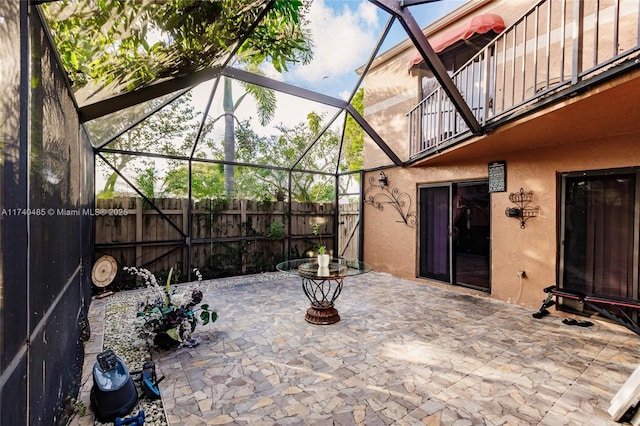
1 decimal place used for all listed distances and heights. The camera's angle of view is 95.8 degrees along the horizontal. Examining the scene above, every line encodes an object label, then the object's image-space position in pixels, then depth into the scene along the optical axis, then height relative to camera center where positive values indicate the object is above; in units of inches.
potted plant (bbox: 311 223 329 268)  153.5 -28.1
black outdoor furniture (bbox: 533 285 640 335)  124.6 -43.7
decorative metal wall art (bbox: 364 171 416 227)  247.8 +9.3
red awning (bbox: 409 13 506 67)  179.9 +114.1
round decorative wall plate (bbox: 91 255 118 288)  183.9 -41.3
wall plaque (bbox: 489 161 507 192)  186.4 +21.3
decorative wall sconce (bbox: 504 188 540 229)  174.4 +0.5
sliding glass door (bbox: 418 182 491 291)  205.6 -19.1
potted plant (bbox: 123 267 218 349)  116.6 -45.4
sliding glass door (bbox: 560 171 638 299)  143.4 -13.2
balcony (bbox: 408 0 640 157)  105.8 +78.4
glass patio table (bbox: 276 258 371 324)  143.8 -34.6
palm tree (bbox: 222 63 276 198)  314.7 +112.1
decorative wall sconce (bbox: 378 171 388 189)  264.2 +26.0
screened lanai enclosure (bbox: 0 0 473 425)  45.1 +24.8
